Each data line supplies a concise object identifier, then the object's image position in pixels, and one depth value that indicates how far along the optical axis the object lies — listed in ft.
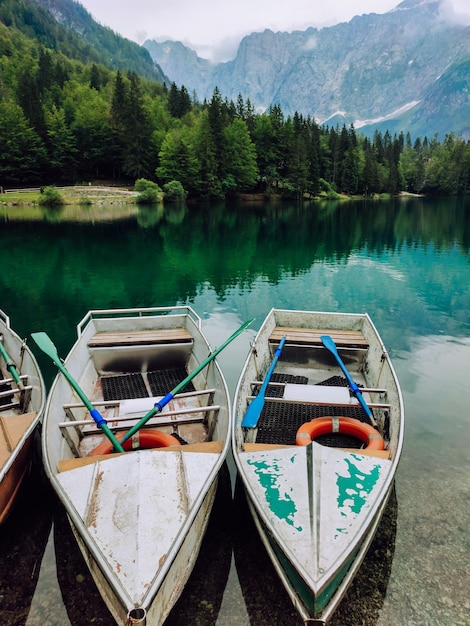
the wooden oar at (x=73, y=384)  18.12
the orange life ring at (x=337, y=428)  21.48
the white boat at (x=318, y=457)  12.89
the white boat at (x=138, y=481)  12.23
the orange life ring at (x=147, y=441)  20.15
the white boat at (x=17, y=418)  17.13
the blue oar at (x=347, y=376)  22.60
